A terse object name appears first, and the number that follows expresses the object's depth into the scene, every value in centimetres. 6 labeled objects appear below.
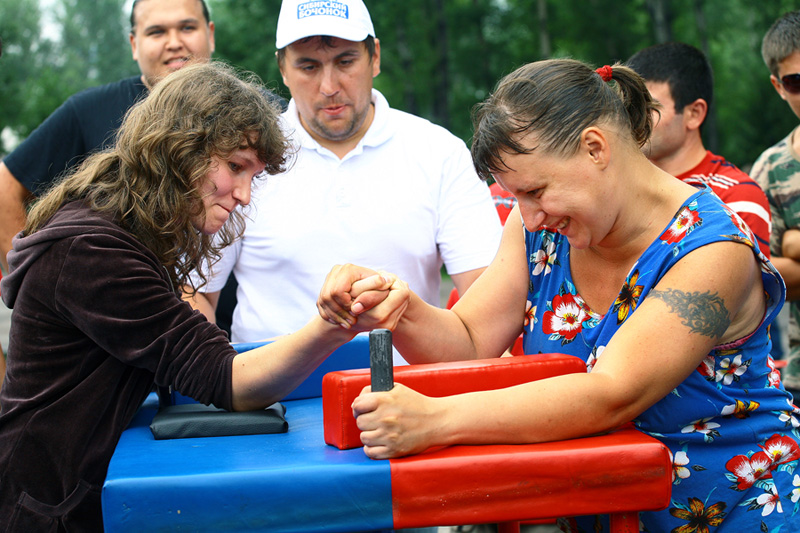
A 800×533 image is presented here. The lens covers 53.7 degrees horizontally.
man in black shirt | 360
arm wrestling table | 140
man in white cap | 308
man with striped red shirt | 347
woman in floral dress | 164
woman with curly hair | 173
